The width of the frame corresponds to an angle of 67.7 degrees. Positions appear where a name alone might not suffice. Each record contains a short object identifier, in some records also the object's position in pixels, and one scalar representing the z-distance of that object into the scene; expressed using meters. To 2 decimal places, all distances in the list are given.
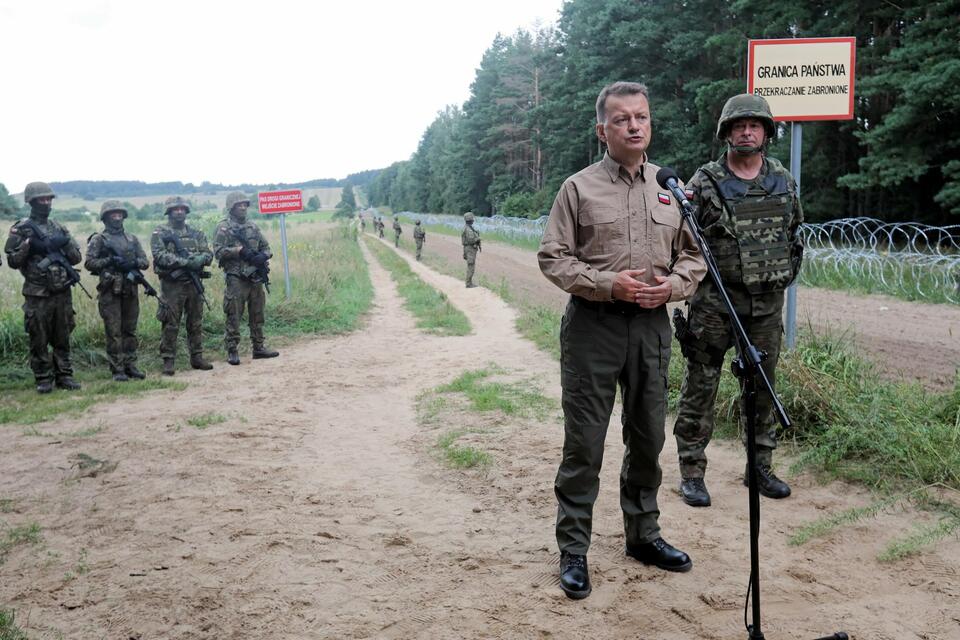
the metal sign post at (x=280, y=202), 15.20
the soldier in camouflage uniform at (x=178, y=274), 9.20
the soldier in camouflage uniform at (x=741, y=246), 4.15
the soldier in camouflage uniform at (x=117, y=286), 8.75
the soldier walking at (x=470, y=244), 17.48
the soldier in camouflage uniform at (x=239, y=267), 9.80
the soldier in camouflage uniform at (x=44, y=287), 8.19
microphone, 2.82
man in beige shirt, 3.18
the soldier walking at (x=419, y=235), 28.98
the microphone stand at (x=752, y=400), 2.51
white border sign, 5.82
